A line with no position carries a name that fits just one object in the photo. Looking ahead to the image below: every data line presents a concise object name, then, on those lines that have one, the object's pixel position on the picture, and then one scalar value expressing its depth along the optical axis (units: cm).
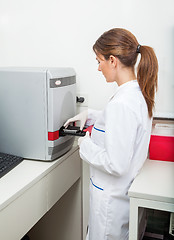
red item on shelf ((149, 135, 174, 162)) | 144
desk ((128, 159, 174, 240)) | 108
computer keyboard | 125
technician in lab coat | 111
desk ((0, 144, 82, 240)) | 106
